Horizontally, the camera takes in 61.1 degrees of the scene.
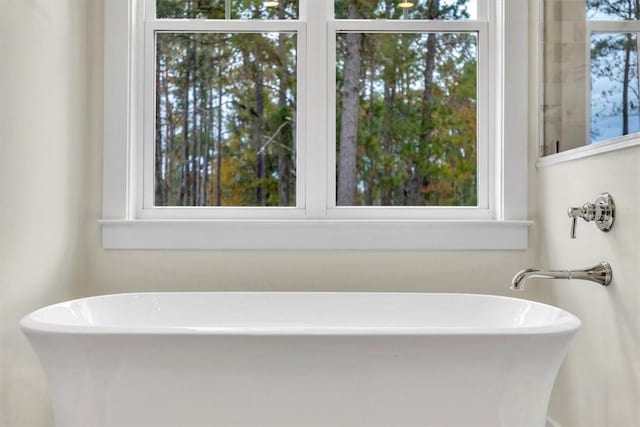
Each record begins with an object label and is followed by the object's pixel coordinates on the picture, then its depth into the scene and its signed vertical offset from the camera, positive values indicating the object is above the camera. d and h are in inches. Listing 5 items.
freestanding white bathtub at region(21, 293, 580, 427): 49.0 -14.7
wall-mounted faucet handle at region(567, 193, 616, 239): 60.9 +0.4
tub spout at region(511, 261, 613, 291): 62.2 -6.8
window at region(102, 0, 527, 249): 87.4 +17.3
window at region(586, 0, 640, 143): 58.7 +17.0
